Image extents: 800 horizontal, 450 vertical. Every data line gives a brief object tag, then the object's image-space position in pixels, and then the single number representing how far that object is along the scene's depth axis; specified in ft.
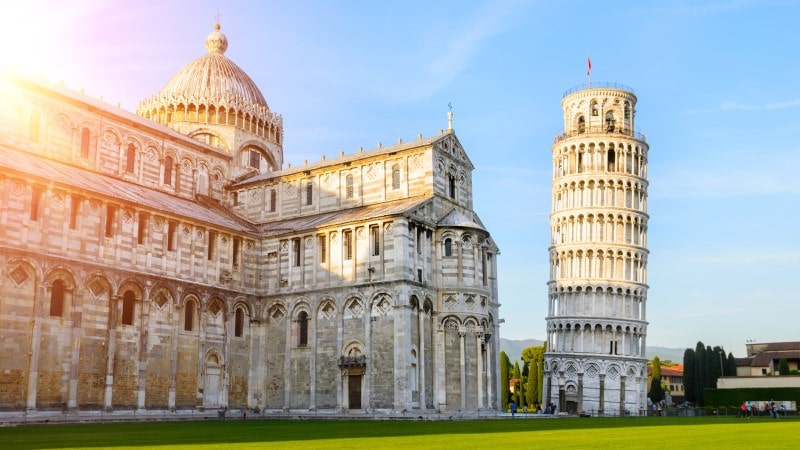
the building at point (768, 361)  314.96
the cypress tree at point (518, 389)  306.14
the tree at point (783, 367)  286.87
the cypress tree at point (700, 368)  284.82
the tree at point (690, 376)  290.97
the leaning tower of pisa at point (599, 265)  256.93
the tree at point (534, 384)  287.48
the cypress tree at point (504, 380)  291.65
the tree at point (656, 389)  323.78
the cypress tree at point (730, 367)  289.12
